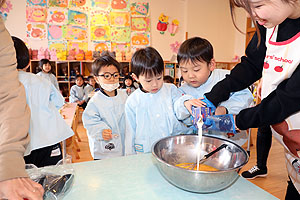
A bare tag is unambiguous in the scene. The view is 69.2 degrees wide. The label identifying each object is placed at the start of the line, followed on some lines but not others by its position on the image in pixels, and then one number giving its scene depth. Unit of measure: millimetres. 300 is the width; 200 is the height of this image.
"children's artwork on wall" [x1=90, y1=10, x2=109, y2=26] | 5891
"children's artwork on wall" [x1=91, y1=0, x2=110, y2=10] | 5875
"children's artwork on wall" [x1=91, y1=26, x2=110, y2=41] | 5922
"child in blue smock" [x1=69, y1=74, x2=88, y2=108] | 4867
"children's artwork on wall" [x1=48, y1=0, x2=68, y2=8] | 5598
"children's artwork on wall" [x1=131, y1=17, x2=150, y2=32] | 6129
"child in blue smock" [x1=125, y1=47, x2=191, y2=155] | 1391
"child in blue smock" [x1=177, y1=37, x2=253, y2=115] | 1262
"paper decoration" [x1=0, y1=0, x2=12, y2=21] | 5289
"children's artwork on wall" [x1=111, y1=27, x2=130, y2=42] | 6023
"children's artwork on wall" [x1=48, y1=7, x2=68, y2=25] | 5620
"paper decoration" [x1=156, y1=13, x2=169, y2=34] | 6242
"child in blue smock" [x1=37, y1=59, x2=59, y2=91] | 4734
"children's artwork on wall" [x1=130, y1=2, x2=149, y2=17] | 6094
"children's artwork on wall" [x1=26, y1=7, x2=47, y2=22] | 5501
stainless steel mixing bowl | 604
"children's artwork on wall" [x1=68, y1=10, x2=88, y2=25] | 5754
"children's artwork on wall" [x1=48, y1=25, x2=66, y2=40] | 5648
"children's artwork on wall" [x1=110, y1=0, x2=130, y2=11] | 5975
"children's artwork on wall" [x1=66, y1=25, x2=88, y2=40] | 5758
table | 662
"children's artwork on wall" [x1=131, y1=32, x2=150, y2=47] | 6157
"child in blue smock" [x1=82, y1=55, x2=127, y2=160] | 1728
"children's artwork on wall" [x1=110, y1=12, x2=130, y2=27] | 5984
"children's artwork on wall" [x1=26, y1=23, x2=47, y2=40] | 5543
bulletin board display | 5574
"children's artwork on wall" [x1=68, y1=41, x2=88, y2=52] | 5785
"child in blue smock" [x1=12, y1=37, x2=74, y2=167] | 1403
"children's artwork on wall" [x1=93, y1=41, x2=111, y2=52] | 5956
